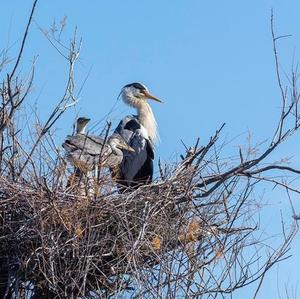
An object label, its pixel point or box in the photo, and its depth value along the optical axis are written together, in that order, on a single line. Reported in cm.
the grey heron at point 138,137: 2216
